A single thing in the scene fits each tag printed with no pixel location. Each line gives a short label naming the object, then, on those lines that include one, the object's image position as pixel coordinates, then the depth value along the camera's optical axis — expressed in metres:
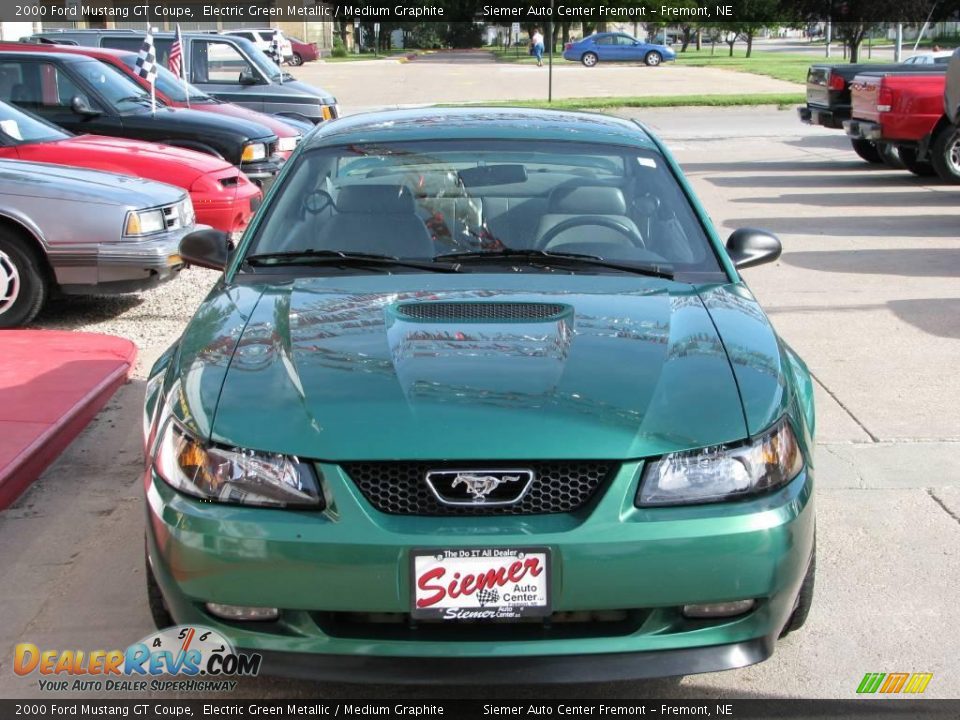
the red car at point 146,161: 9.50
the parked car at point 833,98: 17.81
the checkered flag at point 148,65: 12.63
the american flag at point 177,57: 15.30
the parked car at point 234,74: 16.50
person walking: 58.05
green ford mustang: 2.92
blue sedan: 55.25
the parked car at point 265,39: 27.16
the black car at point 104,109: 11.64
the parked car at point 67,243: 7.82
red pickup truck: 15.16
